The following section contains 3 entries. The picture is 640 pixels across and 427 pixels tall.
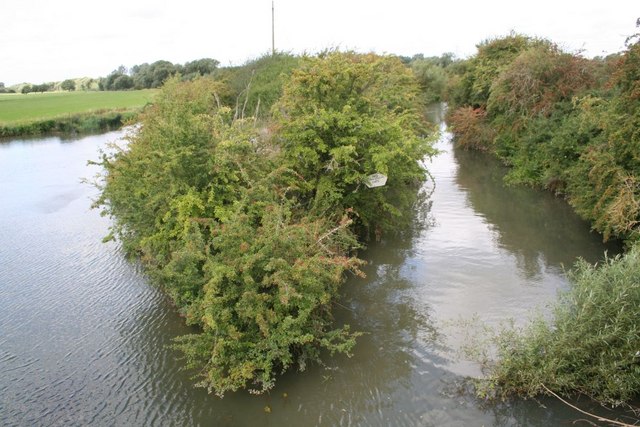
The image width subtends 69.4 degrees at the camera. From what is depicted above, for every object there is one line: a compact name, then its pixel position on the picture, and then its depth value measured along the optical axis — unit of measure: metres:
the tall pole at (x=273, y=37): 29.32
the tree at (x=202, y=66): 53.16
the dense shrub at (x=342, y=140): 11.49
